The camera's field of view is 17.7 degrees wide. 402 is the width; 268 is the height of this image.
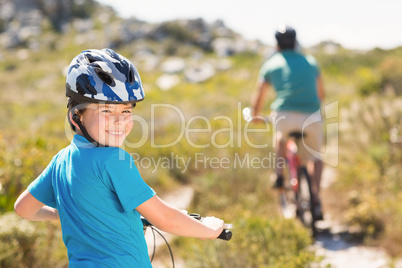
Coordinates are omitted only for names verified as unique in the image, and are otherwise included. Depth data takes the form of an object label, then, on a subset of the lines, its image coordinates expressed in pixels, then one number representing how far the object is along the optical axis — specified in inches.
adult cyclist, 334.7
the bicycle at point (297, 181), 337.9
